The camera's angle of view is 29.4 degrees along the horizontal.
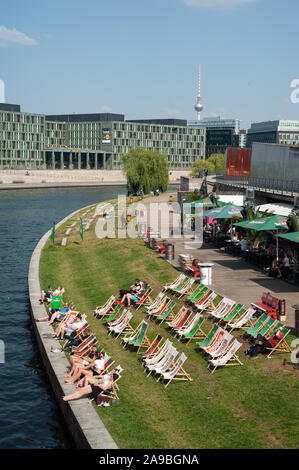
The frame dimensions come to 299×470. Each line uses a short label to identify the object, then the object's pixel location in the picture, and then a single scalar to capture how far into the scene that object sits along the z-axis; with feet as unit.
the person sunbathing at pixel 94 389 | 43.88
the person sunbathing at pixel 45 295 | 74.71
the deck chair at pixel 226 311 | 58.76
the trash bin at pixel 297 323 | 52.16
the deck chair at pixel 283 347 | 49.05
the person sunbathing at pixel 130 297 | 69.82
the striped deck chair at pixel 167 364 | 48.01
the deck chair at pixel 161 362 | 48.85
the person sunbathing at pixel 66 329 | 59.82
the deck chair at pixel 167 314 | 62.64
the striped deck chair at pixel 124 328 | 60.54
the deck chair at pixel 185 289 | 71.24
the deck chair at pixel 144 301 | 70.03
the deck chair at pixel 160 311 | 64.36
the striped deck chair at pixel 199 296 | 66.28
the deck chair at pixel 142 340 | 55.36
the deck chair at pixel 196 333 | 55.43
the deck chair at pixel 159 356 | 50.21
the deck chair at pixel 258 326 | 52.80
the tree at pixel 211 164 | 377.95
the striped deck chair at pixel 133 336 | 56.95
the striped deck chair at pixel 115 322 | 62.82
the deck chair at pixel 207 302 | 62.85
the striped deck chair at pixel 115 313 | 65.72
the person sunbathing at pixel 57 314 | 65.62
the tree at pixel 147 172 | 268.62
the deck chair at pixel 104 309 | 68.18
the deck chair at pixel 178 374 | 46.57
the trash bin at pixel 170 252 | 94.32
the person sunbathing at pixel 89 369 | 47.16
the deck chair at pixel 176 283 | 74.08
